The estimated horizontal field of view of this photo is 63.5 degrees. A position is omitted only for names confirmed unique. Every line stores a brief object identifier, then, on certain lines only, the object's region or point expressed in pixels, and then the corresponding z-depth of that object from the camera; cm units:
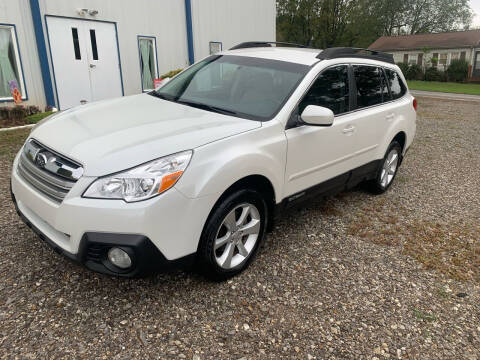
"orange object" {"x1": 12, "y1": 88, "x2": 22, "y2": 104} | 867
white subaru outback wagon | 238
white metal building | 881
